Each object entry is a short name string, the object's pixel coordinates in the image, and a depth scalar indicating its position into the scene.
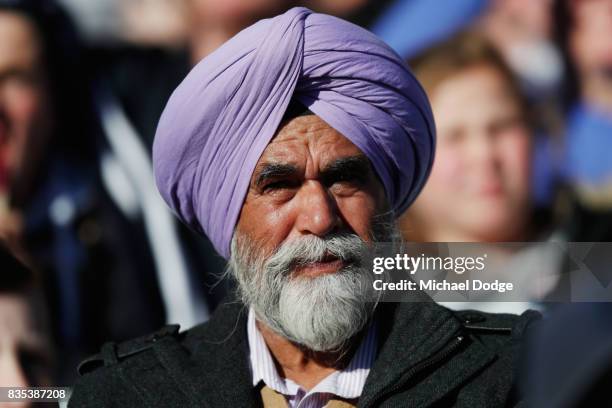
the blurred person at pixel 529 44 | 8.42
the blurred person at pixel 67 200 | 8.38
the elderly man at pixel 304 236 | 4.80
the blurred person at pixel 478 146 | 8.44
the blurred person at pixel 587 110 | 8.31
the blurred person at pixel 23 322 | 7.93
